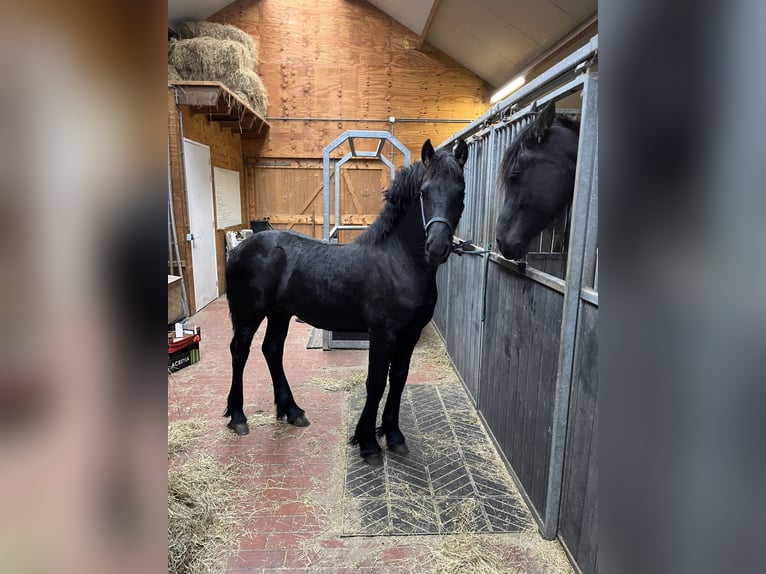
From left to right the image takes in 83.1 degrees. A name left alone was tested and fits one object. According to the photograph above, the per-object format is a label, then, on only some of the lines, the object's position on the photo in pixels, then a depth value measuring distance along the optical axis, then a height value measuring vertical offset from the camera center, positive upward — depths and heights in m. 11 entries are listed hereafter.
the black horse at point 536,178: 1.77 +0.13
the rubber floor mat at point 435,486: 1.93 -1.39
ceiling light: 6.76 +2.00
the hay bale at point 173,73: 5.61 +1.80
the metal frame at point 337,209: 4.02 -0.02
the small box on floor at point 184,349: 3.61 -1.21
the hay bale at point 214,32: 6.83 +2.73
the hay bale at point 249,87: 6.66 +1.85
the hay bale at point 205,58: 6.23 +2.13
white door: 5.34 -0.19
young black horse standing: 2.10 -0.42
